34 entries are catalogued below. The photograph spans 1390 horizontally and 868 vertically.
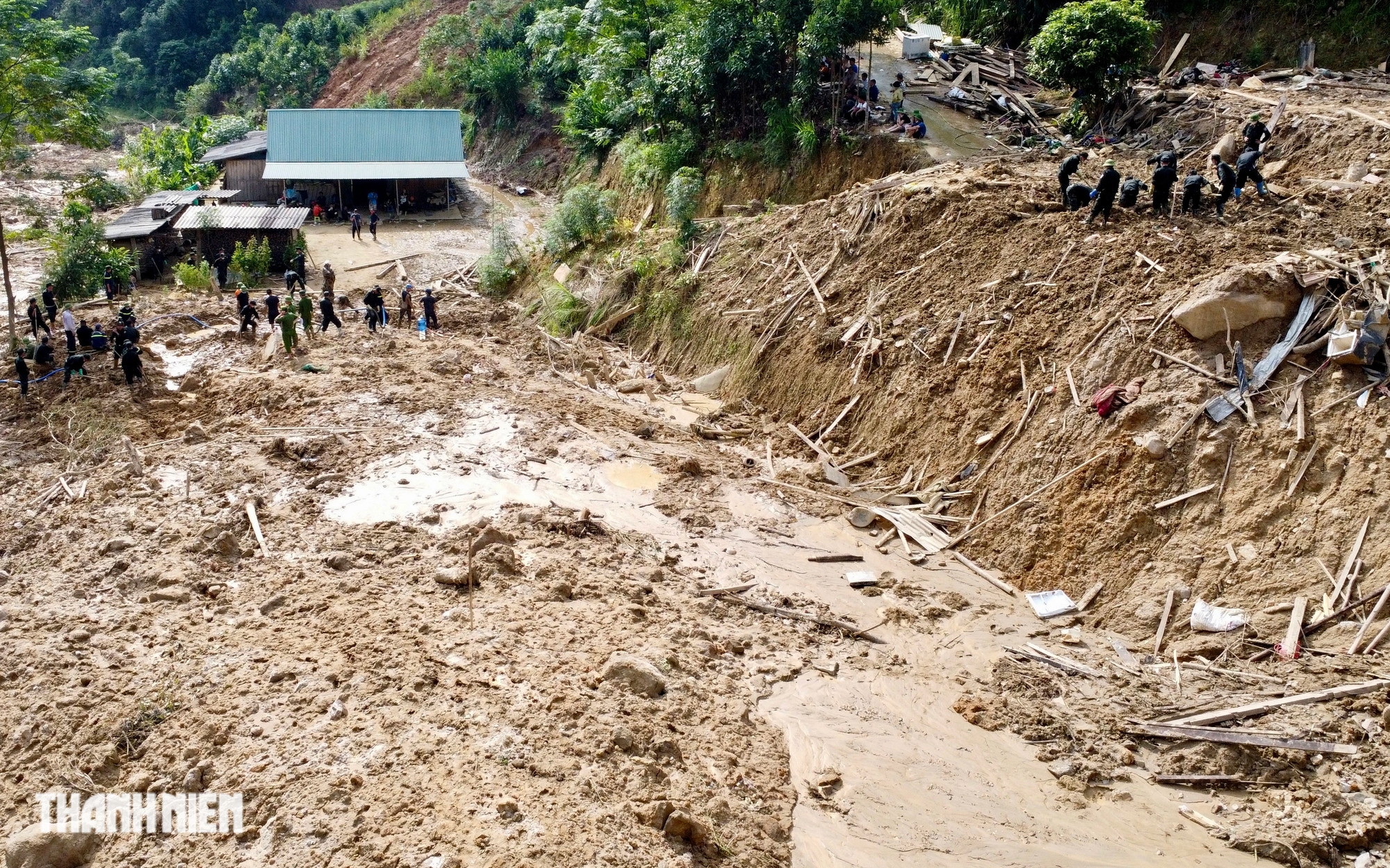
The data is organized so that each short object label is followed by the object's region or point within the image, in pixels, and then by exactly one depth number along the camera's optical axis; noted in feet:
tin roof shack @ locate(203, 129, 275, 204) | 105.40
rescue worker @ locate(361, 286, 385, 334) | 65.57
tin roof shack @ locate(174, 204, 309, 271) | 80.84
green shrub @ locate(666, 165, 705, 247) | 66.13
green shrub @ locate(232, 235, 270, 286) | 79.10
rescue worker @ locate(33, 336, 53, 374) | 53.67
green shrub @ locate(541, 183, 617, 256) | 73.67
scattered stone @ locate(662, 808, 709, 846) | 23.65
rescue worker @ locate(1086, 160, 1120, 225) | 45.91
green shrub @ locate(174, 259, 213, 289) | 76.18
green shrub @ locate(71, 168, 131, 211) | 90.27
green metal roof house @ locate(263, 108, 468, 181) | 102.73
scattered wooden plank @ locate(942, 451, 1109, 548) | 39.19
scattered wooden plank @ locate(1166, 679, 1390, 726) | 27.99
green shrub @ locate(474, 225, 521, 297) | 77.87
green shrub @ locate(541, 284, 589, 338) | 68.39
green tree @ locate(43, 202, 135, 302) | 72.64
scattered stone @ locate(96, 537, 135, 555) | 36.24
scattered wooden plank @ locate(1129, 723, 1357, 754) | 26.71
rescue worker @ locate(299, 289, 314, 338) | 61.21
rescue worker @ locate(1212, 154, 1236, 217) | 44.93
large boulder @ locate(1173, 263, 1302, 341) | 38.27
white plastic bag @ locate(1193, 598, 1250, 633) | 32.45
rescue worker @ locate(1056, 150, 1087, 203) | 48.93
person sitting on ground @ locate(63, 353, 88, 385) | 53.26
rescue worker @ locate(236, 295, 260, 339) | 62.75
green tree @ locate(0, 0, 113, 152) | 56.29
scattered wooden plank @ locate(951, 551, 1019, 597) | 38.50
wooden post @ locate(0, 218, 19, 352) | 57.77
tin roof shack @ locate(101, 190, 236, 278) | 80.30
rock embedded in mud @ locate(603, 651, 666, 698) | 29.53
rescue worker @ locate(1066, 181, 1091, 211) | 48.57
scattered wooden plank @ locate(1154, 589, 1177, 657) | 33.40
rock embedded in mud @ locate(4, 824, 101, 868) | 22.16
